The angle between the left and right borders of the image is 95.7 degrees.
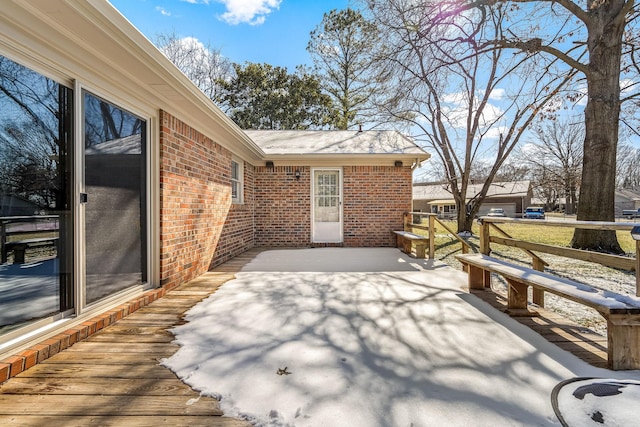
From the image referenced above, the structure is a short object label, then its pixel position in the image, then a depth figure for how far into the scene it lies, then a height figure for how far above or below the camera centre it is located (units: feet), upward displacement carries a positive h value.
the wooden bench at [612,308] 6.35 -2.19
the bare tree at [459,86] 22.17 +12.28
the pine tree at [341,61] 51.85 +27.28
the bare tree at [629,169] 103.20 +17.38
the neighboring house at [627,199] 128.67 +4.81
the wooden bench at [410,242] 19.67 -2.48
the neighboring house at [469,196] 113.70 +3.55
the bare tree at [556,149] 77.06 +17.05
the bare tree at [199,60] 49.08 +26.81
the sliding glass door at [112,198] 8.69 +0.27
